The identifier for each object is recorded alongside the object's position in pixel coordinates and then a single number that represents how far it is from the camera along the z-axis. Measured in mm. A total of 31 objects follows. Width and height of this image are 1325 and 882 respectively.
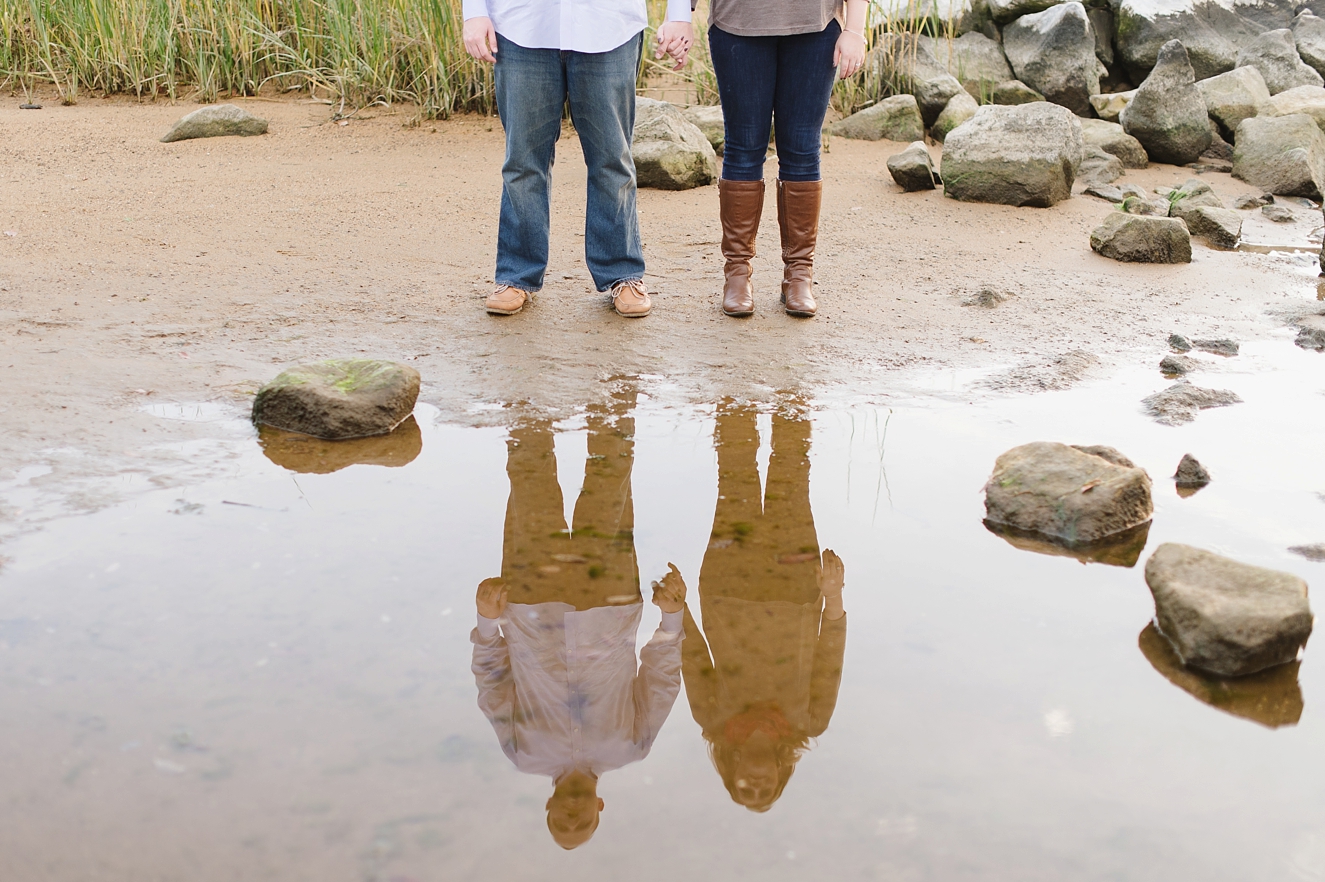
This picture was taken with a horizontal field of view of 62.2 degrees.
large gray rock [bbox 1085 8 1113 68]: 8852
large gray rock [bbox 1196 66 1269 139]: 7523
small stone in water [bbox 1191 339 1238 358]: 3551
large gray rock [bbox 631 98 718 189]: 5746
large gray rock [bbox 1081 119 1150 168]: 7035
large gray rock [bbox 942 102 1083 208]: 5574
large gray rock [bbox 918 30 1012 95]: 8055
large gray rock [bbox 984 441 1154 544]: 2303
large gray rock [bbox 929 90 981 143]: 7090
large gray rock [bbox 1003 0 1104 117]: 8031
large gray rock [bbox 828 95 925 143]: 7094
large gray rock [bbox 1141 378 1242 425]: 2961
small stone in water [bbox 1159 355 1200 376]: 3328
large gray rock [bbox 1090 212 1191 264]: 4691
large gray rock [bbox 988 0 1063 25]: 8586
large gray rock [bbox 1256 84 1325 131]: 7449
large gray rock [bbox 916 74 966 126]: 7191
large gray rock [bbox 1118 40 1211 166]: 7031
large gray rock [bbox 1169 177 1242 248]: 5133
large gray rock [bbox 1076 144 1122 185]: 6445
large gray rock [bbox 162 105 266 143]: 6738
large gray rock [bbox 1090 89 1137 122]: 7777
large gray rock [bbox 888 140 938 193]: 5812
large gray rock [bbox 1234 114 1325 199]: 6520
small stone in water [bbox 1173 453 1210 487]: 2521
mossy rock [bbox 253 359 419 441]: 2725
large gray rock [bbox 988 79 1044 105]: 7887
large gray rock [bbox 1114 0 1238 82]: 8641
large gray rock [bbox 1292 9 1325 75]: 8805
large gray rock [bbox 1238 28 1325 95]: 8258
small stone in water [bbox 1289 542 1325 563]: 2193
